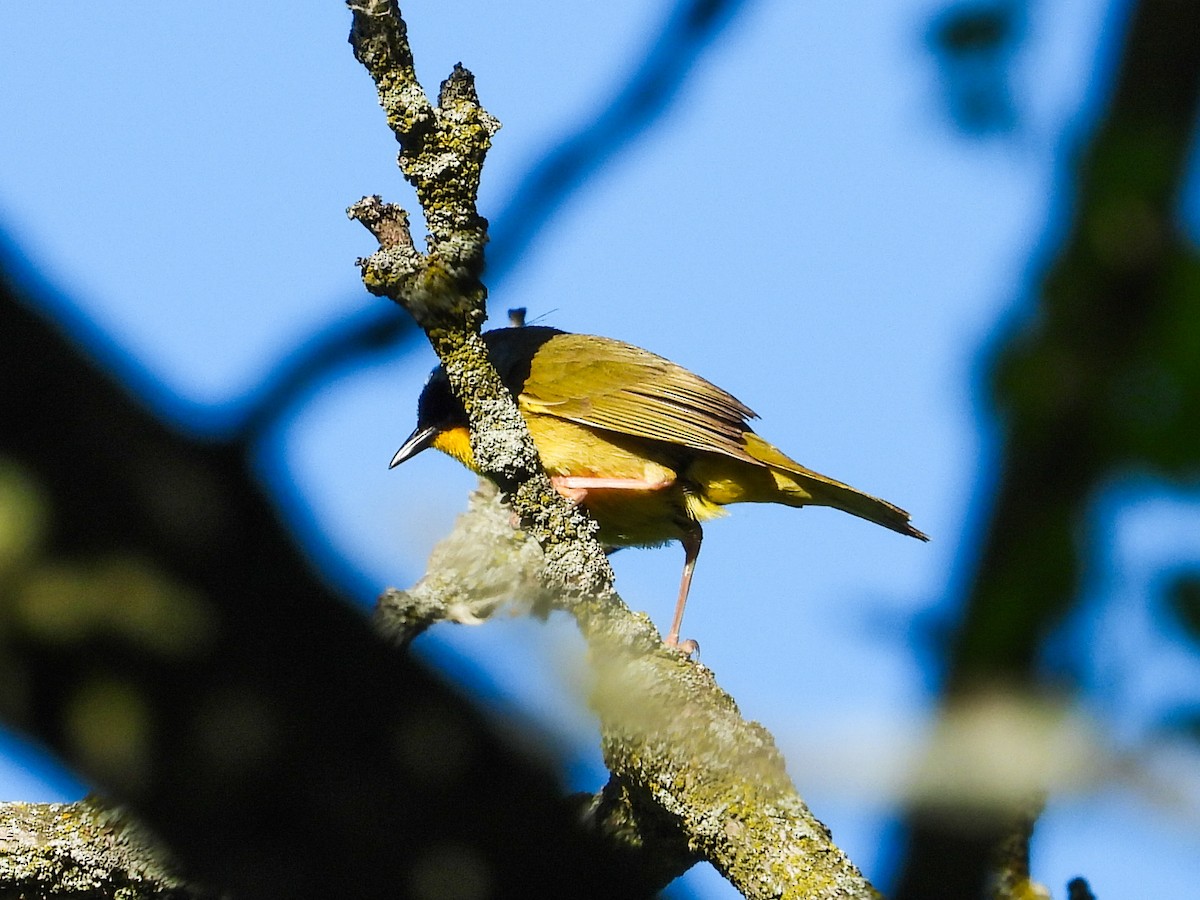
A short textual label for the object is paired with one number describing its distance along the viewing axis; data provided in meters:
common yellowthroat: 4.50
